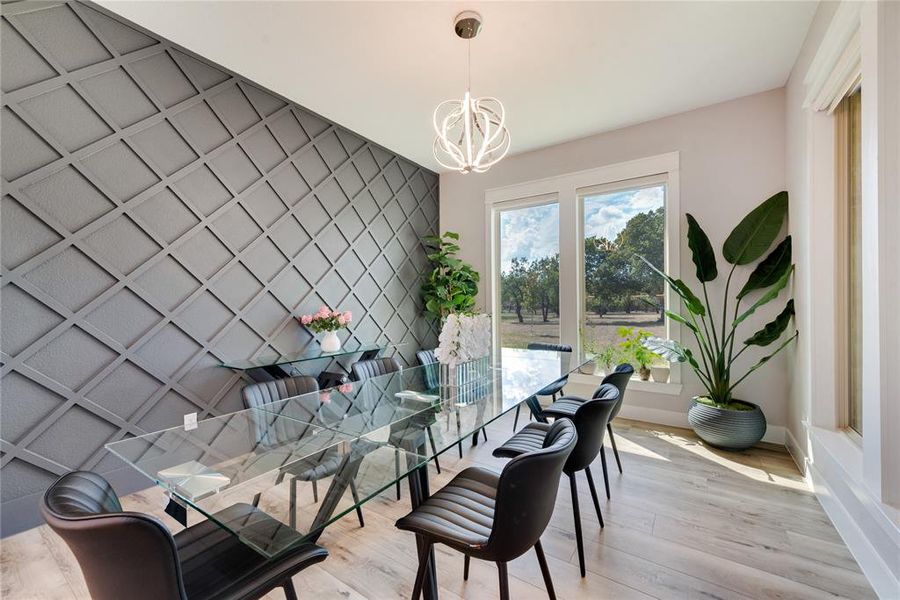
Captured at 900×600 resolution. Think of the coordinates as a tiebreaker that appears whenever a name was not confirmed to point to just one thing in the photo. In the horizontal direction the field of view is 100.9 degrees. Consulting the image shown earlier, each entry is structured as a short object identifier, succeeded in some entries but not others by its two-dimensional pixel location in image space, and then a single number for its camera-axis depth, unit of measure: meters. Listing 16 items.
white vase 3.42
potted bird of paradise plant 2.90
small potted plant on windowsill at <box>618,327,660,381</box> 3.71
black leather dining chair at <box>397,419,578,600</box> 1.10
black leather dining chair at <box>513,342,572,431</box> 2.91
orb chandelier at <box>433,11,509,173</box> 2.12
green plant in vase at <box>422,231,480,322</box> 4.64
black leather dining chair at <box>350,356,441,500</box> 1.51
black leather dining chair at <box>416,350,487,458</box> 2.52
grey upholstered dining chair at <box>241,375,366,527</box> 1.33
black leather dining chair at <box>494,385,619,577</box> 1.66
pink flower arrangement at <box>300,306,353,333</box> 3.38
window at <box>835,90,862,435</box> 2.12
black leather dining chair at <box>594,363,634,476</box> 2.10
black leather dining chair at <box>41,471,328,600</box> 0.81
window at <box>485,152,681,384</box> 3.77
